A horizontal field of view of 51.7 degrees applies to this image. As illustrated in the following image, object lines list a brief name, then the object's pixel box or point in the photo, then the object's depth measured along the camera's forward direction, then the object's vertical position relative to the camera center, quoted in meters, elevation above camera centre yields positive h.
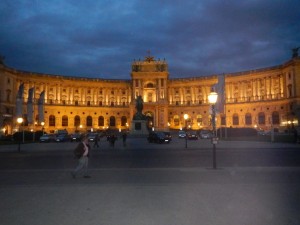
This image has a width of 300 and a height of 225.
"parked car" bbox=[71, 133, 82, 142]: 61.51 -1.37
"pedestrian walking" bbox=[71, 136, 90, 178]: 14.39 -1.07
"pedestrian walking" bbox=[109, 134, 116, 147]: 38.58 -1.05
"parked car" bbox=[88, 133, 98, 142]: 57.28 -1.14
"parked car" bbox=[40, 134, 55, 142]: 55.59 -1.20
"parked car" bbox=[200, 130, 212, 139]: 68.86 -1.21
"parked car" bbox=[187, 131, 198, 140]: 60.73 -1.23
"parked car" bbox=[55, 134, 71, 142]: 58.97 -1.29
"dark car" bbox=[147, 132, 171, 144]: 47.84 -1.22
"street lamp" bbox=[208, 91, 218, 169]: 19.15 +2.01
